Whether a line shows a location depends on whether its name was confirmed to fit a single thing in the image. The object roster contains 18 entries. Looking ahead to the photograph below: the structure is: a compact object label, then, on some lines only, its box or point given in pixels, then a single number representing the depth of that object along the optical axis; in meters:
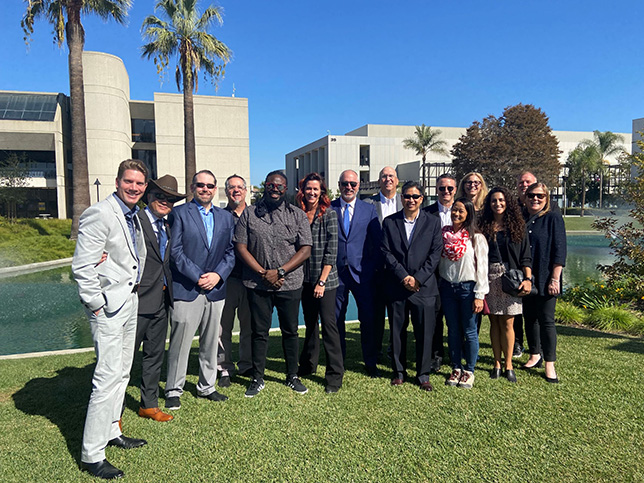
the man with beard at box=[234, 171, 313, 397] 4.12
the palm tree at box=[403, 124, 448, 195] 47.62
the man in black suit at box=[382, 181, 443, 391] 4.39
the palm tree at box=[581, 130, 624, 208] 47.89
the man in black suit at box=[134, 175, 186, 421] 3.54
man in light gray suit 2.85
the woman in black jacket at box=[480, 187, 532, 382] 4.43
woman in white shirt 4.28
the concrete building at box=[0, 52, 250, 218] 35.34
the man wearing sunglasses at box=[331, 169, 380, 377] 4.69
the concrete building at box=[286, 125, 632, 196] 55.62
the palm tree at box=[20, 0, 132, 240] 18.94
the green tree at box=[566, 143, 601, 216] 46.66
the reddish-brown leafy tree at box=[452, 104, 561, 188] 36.25
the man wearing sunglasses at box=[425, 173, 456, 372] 4.92
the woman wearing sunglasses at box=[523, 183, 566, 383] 4.46
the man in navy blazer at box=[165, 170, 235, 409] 3.91
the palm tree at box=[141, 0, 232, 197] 22.38
